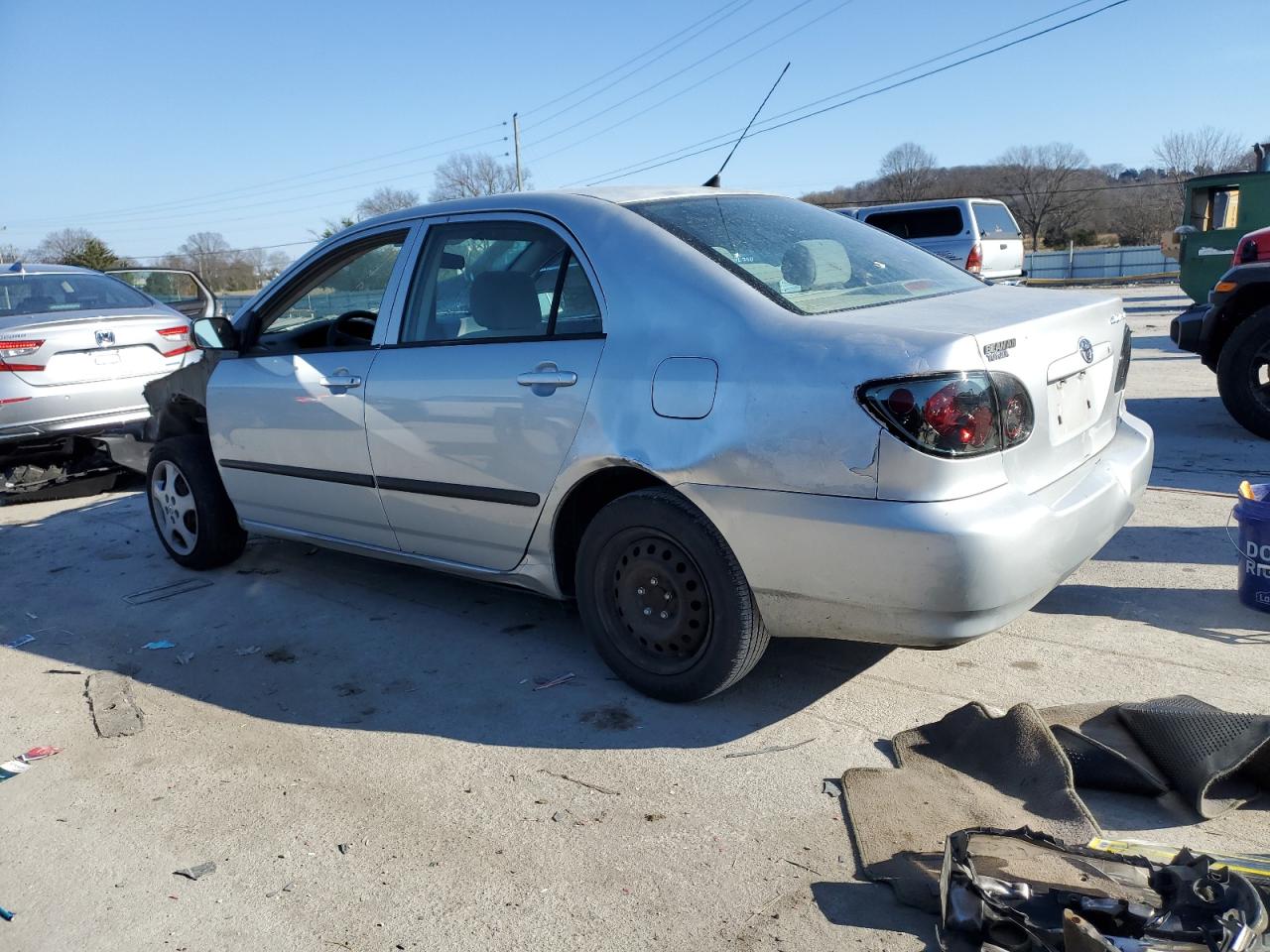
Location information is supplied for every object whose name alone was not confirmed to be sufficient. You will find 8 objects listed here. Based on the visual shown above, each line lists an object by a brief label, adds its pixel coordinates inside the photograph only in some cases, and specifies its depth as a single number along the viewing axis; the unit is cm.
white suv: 1638
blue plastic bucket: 391
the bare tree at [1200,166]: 5645
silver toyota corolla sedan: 284
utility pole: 5119
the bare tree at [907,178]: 6344
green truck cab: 1296
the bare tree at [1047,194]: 6688
